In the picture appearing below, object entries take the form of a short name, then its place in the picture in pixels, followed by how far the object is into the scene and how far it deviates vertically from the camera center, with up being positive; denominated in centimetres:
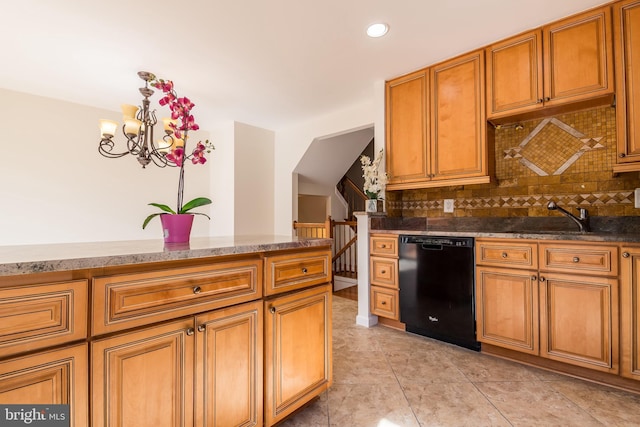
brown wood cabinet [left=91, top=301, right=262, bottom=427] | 97 -57
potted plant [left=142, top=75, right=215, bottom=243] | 144 +33
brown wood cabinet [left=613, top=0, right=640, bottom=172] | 195 +88
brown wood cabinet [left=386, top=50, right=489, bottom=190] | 261 +85
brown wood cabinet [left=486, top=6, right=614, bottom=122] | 206 +111
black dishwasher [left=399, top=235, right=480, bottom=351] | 241 -59
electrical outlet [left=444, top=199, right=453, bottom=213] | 311 +13
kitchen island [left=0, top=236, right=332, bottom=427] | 84 -39
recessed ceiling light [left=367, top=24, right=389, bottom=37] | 226 +142
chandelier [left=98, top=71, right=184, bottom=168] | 230 +71
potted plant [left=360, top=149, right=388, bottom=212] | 305 +37
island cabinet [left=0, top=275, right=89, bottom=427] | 80 -34
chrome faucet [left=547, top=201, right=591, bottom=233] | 228 +0
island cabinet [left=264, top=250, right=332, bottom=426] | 142 -57
